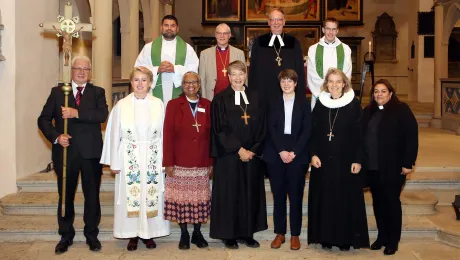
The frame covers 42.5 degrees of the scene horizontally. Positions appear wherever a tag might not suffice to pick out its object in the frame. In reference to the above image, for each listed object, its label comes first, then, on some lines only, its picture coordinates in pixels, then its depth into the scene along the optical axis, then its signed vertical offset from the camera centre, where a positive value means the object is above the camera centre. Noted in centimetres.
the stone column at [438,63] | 1376 +141
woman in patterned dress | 558 -30
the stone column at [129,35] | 1163 +172
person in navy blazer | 555 -23
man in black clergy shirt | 670 +71
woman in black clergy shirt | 558 -27
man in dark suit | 547 -13
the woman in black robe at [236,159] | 557 -35
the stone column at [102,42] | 877 +119
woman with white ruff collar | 550 -42
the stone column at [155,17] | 1440 +258
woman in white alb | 558 -34
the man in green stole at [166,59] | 686 +73
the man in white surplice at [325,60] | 693 +73
